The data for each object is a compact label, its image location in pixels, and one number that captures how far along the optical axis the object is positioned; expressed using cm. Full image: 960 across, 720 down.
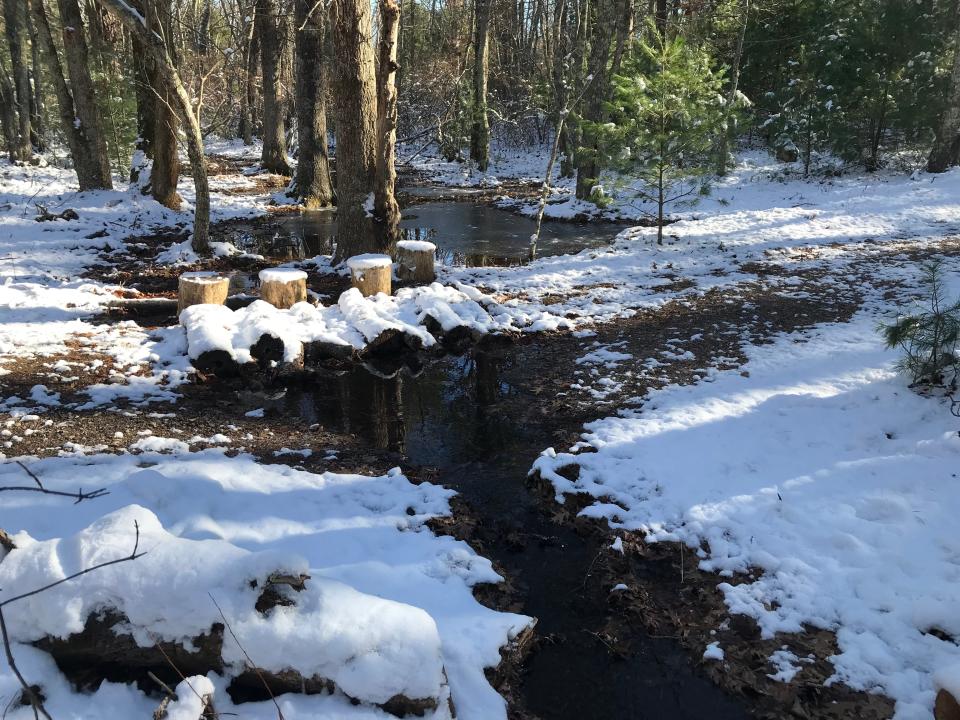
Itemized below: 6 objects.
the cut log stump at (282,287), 795
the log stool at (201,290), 752
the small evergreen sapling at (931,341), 558
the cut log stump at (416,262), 958
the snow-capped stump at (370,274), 839
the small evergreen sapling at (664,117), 1055
